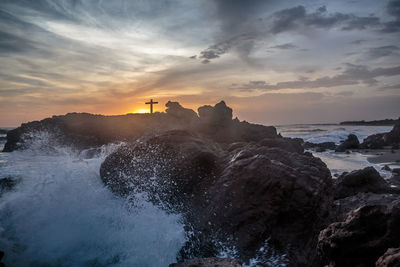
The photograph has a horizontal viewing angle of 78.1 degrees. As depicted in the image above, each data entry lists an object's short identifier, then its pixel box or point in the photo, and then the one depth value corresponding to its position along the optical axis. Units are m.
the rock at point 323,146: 30.10
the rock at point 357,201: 5.31
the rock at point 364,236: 2.61
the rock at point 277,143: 12.00
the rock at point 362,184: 8.63
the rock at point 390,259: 2.12
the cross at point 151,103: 25.12
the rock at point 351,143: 28.87
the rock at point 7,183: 5.75
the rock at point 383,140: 30.00
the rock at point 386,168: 15.19
